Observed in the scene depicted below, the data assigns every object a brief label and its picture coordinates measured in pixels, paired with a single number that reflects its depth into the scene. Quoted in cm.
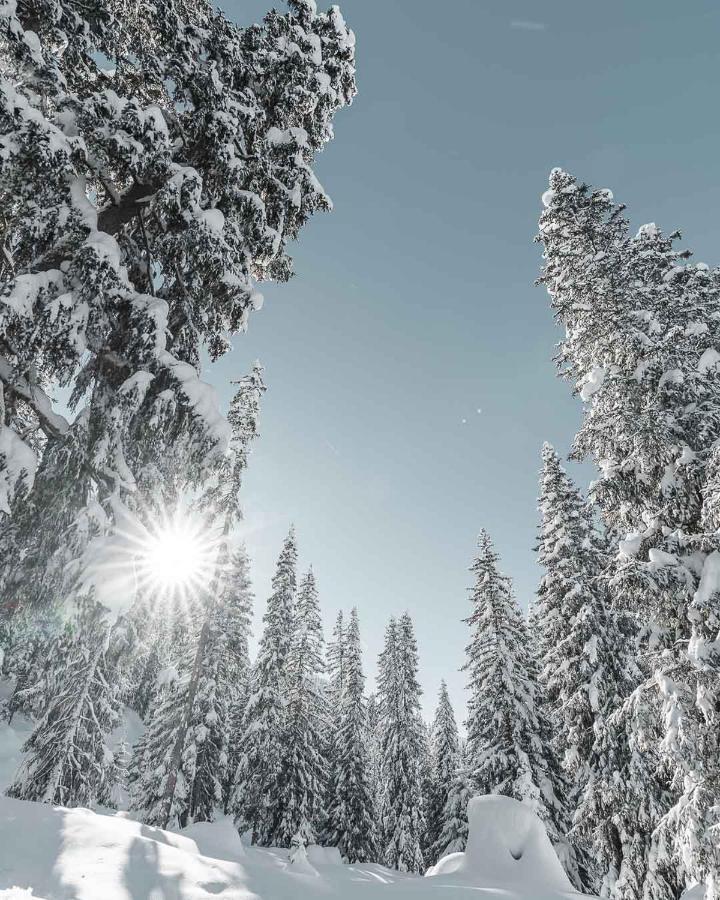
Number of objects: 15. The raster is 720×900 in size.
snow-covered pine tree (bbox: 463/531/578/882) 2080
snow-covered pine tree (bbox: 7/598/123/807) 1827
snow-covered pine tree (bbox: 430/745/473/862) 2486
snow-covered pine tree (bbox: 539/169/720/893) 907
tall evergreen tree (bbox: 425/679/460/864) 3358
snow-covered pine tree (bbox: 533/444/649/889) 1750
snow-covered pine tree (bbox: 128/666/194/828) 2428
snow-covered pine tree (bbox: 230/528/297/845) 2706
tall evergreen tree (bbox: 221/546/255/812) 2842
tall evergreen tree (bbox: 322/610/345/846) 3216
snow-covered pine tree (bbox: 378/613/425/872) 3116
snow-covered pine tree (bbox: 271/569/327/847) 2664
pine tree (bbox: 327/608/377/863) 3030
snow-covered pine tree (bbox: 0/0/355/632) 547
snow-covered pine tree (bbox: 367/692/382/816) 3492
